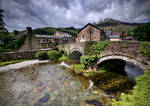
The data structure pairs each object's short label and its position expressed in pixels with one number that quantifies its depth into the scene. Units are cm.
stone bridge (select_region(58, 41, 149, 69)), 460
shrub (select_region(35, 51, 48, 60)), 1362
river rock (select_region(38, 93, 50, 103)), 388
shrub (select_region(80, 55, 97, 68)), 711
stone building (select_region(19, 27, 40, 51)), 1998
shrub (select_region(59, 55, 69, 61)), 1393
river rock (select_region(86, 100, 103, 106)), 352
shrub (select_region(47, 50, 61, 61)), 1372
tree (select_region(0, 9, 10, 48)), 1936
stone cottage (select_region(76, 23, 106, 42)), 1762
